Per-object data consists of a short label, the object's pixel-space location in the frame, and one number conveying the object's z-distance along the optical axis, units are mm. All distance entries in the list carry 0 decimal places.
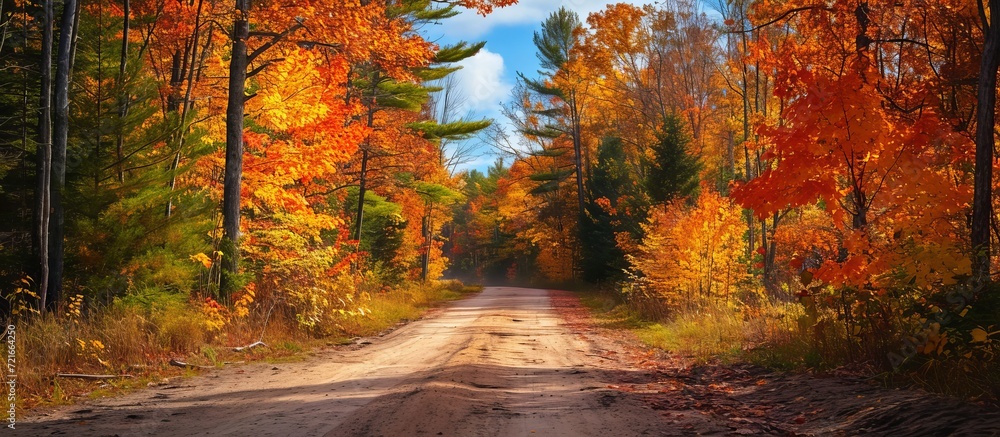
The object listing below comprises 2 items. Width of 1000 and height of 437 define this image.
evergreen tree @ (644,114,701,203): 26969
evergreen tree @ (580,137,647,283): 34594
